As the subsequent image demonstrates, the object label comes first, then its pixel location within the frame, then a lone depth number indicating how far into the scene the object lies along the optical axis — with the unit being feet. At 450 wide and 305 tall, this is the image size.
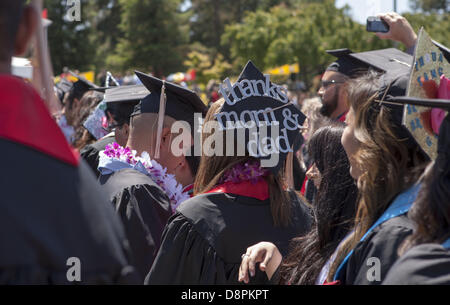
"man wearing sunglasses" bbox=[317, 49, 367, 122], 16.98
